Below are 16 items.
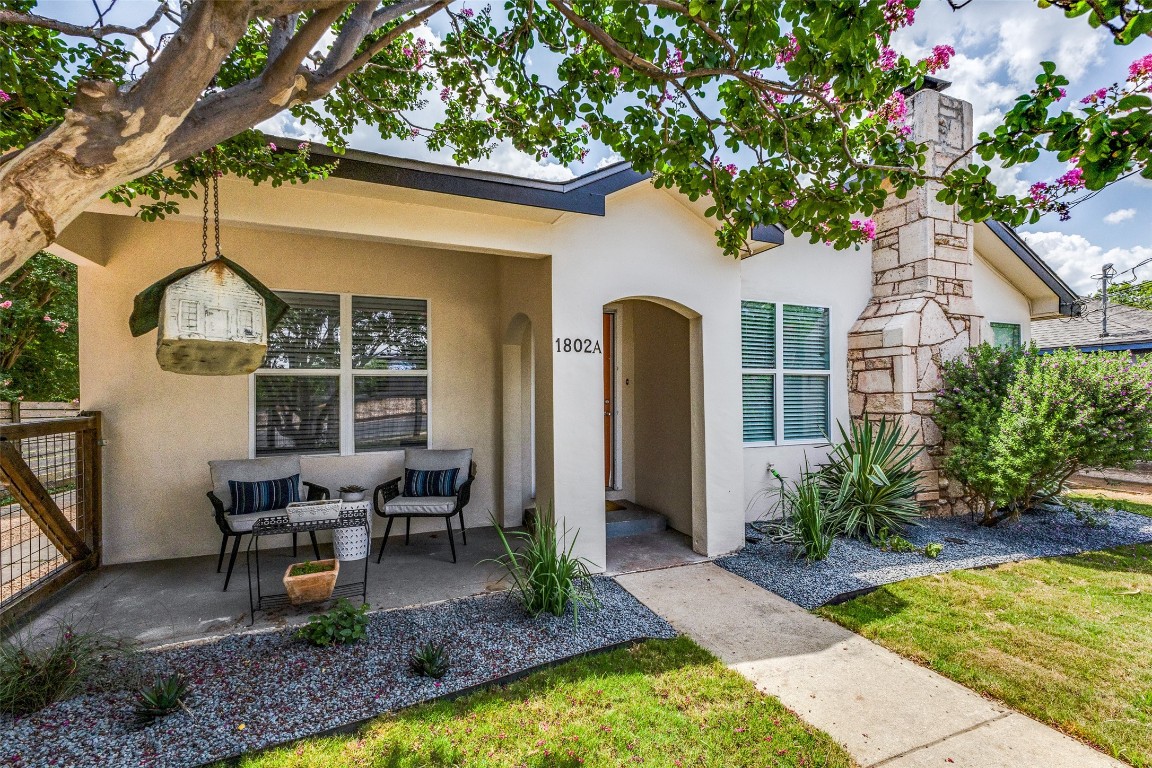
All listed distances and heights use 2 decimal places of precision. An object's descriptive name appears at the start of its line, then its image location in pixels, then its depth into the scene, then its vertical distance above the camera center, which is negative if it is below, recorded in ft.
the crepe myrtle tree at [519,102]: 4.99 +4.82
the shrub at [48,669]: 8.55 -4.86
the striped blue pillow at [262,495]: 15.14 -3.10
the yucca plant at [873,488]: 18.57 -3.78
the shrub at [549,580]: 12.37 -4.83
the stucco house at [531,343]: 14.57 +1.78
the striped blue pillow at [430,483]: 17.46 -3.17
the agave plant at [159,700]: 8.38 -5.15
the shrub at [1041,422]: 17.43 -1.35
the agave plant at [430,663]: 9.80 -5.30
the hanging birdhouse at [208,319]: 9.81 +1.52
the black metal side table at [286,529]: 12.39 -3.35
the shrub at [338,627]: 10.80 -5.06
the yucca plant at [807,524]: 16.60 -4.74
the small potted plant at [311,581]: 12.24 -4.57
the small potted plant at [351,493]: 15.35 -3.06
